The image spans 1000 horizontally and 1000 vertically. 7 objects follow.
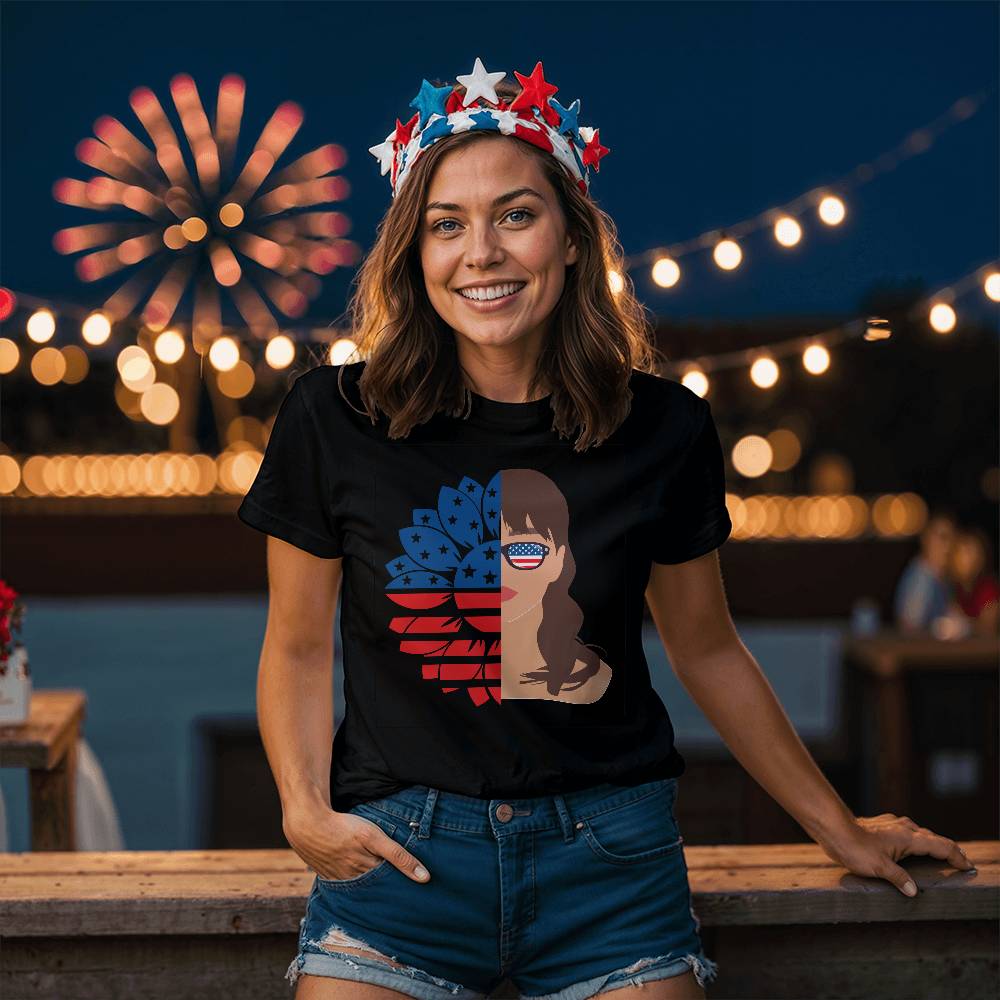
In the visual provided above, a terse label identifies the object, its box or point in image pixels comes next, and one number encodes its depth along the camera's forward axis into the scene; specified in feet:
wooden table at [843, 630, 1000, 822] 18.40
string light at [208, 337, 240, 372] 14.37
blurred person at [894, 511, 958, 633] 19.98
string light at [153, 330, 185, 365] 14.93
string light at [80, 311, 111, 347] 13.97
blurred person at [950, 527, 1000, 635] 20.04
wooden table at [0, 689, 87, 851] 9.13
